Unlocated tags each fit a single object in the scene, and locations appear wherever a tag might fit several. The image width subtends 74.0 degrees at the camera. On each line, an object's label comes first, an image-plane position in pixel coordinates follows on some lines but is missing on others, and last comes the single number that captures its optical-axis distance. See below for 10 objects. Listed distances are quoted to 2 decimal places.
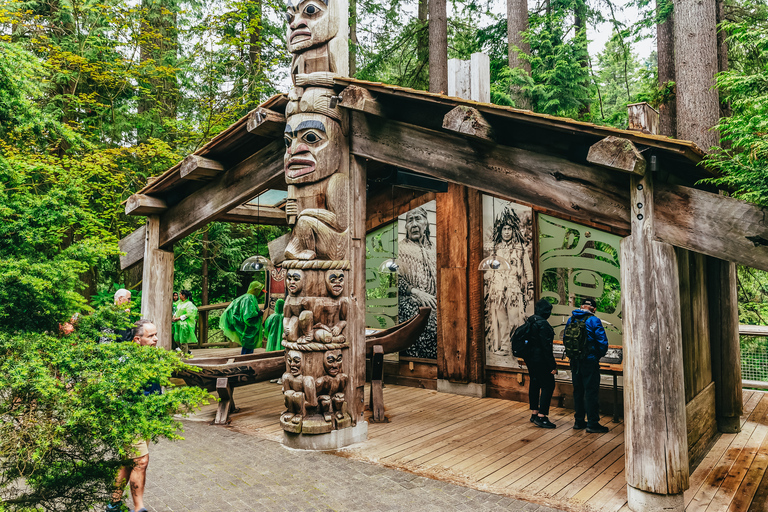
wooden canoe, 6.68
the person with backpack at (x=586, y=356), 6.19
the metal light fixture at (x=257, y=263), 9.34
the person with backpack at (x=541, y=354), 6.49
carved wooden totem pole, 5.50
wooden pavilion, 3.95
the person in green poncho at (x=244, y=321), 9.23
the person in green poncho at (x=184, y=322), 10.94
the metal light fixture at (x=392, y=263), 9.12
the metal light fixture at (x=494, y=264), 7.54
